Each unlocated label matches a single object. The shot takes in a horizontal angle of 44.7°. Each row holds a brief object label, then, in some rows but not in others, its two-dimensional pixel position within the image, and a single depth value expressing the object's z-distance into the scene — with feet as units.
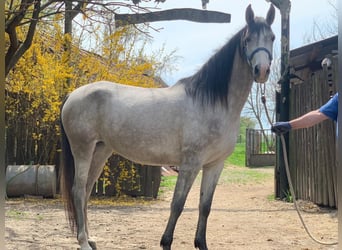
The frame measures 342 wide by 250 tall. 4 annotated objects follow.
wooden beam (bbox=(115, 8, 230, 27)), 20.39
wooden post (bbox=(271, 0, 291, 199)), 22.93
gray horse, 10.56
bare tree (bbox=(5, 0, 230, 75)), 13.66
